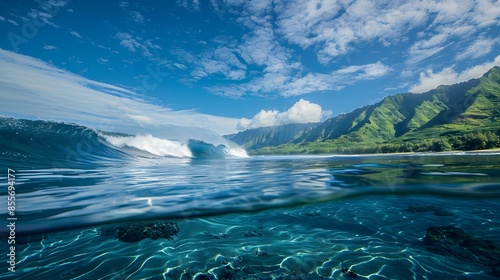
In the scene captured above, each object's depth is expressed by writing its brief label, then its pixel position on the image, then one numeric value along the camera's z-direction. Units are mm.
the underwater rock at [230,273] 5479
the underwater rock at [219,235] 8148
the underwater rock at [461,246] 6046
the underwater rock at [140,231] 8000
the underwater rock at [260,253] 6576
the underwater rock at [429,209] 10242
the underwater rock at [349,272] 5473
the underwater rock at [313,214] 10607
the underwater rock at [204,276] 5484
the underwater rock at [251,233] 8289
